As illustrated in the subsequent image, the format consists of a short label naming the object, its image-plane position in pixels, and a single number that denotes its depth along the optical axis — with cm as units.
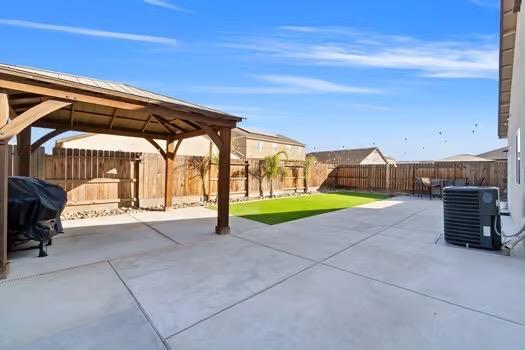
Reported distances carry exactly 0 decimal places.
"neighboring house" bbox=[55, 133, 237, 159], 1559
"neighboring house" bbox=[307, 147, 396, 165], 3228
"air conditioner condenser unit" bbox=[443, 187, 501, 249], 425
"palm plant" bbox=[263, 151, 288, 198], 1223
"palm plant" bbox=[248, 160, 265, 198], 1199
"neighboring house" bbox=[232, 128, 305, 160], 2588
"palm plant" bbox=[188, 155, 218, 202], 975
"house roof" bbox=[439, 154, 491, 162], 3011
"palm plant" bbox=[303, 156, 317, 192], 1430
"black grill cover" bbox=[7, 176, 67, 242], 375
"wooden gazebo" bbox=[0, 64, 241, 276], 318
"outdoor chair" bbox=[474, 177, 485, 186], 1163
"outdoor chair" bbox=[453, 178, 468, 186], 1145
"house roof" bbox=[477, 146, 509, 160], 2760
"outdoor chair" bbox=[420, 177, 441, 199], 1217
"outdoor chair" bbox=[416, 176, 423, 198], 1275
